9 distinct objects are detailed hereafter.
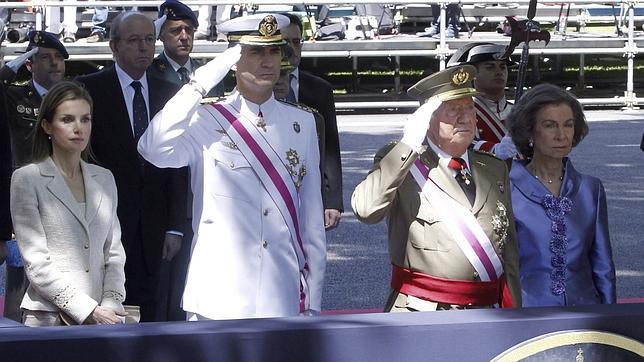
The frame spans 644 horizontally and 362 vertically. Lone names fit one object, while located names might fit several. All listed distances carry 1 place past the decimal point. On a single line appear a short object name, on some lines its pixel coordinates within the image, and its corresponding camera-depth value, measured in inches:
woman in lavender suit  403.9
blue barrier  271.9
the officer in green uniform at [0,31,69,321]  503.8
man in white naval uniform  381.4
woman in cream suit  382.9
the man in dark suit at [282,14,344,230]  517.7
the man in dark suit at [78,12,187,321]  492.1
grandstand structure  1353.3
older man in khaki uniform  366.9
